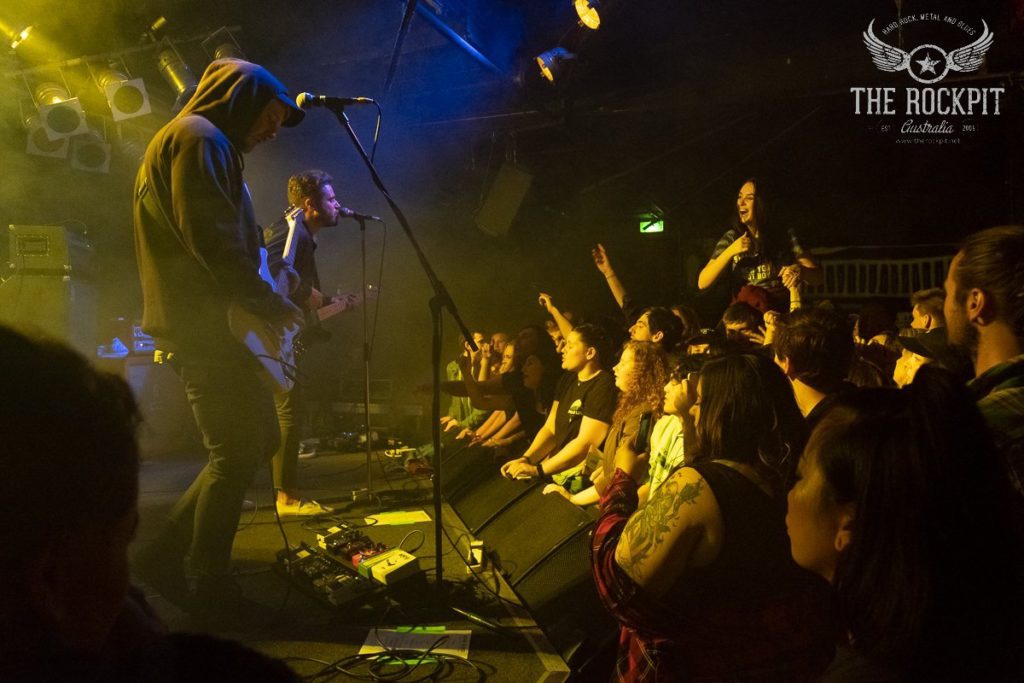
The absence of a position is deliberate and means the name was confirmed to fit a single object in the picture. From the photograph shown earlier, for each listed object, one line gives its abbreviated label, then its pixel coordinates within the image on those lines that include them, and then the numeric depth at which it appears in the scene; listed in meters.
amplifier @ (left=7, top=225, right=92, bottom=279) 6.10
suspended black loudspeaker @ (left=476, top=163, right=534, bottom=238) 6.78
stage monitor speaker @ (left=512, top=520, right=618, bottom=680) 2.27
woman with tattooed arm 1.50
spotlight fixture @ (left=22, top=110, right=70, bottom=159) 6.43
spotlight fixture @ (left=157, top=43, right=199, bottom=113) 5.53
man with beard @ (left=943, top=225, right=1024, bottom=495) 1.43
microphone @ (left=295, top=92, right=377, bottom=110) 2.55
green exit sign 7.44
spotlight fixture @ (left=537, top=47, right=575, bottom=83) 5.18
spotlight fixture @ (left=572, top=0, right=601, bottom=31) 4.62
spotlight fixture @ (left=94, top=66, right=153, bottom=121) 5.90
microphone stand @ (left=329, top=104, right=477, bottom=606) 2.50
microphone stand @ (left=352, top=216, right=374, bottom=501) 4.27
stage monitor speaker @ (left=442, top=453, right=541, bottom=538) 3.59
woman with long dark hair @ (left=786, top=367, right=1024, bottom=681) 0.92
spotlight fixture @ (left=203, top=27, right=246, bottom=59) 5.25
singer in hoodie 2.24
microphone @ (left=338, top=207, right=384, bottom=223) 4.17
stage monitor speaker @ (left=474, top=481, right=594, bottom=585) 2.82
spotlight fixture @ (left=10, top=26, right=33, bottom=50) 5.26
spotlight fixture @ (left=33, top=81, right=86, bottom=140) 6.13
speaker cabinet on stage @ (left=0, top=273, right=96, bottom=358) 6.10
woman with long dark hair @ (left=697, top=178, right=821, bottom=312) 4.09
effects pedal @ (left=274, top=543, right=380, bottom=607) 2.69
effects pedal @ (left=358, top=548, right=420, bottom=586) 2.76
